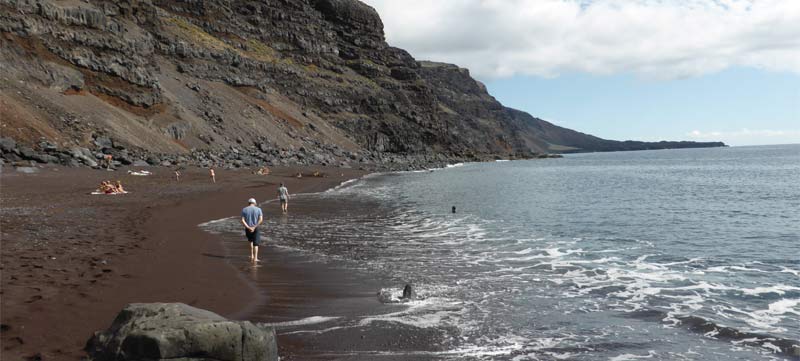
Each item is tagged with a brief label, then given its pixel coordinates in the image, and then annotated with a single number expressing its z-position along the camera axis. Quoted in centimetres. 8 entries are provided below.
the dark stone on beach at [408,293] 1138
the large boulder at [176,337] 631
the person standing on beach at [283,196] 2786
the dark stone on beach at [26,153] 3417
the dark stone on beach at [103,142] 4343
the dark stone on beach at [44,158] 3441
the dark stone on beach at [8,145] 3331
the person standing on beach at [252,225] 1532
